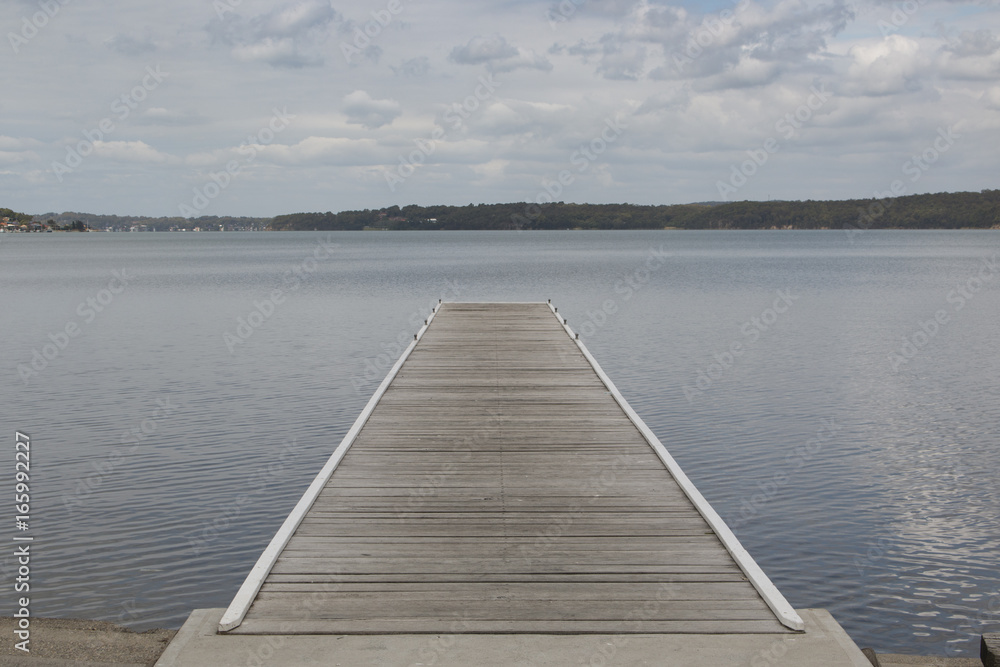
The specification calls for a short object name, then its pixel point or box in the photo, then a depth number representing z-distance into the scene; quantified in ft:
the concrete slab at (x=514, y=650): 15.81
